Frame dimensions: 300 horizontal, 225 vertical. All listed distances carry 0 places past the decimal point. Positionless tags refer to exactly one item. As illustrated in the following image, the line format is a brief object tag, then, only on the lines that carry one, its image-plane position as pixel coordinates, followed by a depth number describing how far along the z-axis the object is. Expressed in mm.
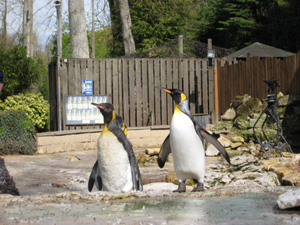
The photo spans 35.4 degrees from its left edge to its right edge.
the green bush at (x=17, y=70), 16953
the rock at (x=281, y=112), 11227
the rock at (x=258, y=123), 11781
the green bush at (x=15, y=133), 11117
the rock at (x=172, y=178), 7692
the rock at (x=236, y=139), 11332
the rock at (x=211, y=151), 11148
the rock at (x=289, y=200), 3809
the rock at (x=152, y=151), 10848
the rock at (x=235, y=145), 11127
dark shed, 15555
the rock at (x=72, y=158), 10695
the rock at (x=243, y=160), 8516
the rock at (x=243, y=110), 12395
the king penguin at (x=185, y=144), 5801
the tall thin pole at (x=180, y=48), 14459
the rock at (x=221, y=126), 12586
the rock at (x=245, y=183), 6233
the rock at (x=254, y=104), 12203
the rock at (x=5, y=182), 5520
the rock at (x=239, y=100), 12711
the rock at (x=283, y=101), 11188
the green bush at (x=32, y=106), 15297
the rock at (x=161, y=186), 6555
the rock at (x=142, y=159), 10039
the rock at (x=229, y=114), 13078
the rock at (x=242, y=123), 12062
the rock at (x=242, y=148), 10873
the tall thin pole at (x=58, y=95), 13164
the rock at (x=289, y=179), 6176
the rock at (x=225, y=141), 11164
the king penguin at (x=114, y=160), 5492
